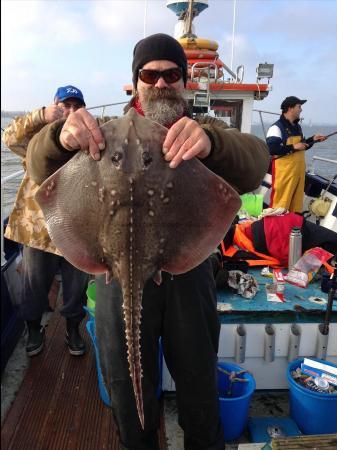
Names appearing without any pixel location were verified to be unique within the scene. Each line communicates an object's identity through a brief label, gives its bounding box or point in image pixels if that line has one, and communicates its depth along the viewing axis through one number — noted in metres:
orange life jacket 4.47
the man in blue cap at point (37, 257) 3.38
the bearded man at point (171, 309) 2.01
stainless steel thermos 4.25
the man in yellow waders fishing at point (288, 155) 7.72
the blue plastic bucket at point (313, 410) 2.86
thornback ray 1.68
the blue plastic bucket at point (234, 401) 2.89
